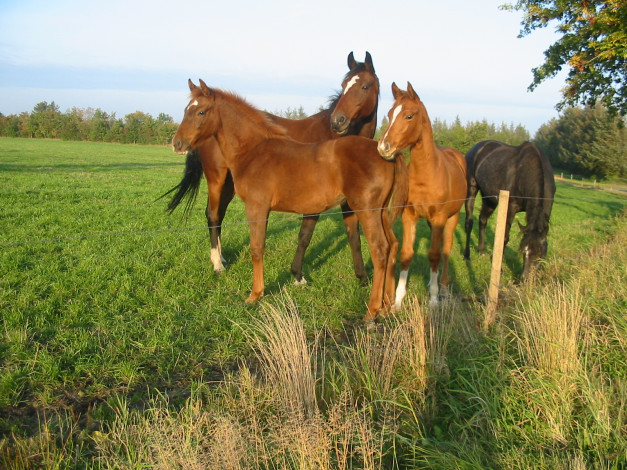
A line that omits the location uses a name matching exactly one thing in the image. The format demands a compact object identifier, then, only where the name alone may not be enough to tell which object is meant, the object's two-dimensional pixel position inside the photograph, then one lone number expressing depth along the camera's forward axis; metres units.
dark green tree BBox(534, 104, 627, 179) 37.47
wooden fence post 4.43
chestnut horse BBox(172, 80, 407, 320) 4.65
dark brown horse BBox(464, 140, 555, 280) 6.41
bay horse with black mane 5.74
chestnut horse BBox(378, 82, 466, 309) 4.97
